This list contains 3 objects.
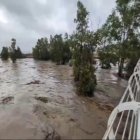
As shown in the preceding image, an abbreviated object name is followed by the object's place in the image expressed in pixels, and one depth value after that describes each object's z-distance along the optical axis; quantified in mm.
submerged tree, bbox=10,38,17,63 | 14446
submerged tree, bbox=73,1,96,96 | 5026
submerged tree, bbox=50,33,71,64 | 13225
